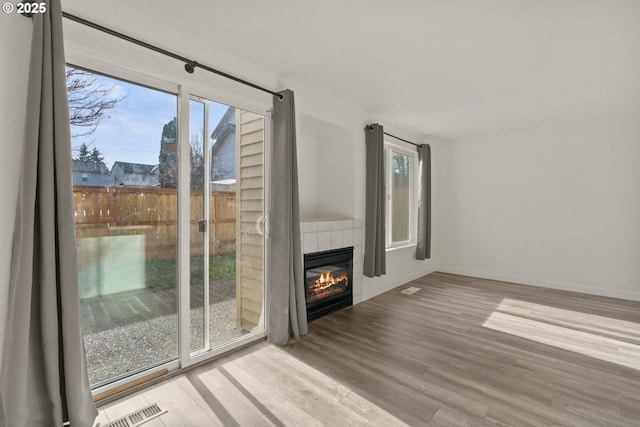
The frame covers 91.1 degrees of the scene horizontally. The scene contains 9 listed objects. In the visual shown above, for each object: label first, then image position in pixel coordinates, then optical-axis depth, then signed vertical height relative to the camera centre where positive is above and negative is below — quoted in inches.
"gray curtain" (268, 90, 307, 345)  109.4 -6.6
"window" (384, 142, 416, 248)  191.6 +8.4
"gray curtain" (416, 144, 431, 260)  203.6 +2.5
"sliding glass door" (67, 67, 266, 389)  77.9 -4.4
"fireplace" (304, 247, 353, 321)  132.8 -33.1
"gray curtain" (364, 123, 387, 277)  155.9 +2.5
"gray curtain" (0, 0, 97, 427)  57.9 -12.6
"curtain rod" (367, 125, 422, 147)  158.0 +41.2
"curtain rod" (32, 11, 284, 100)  69.1 +41.5
